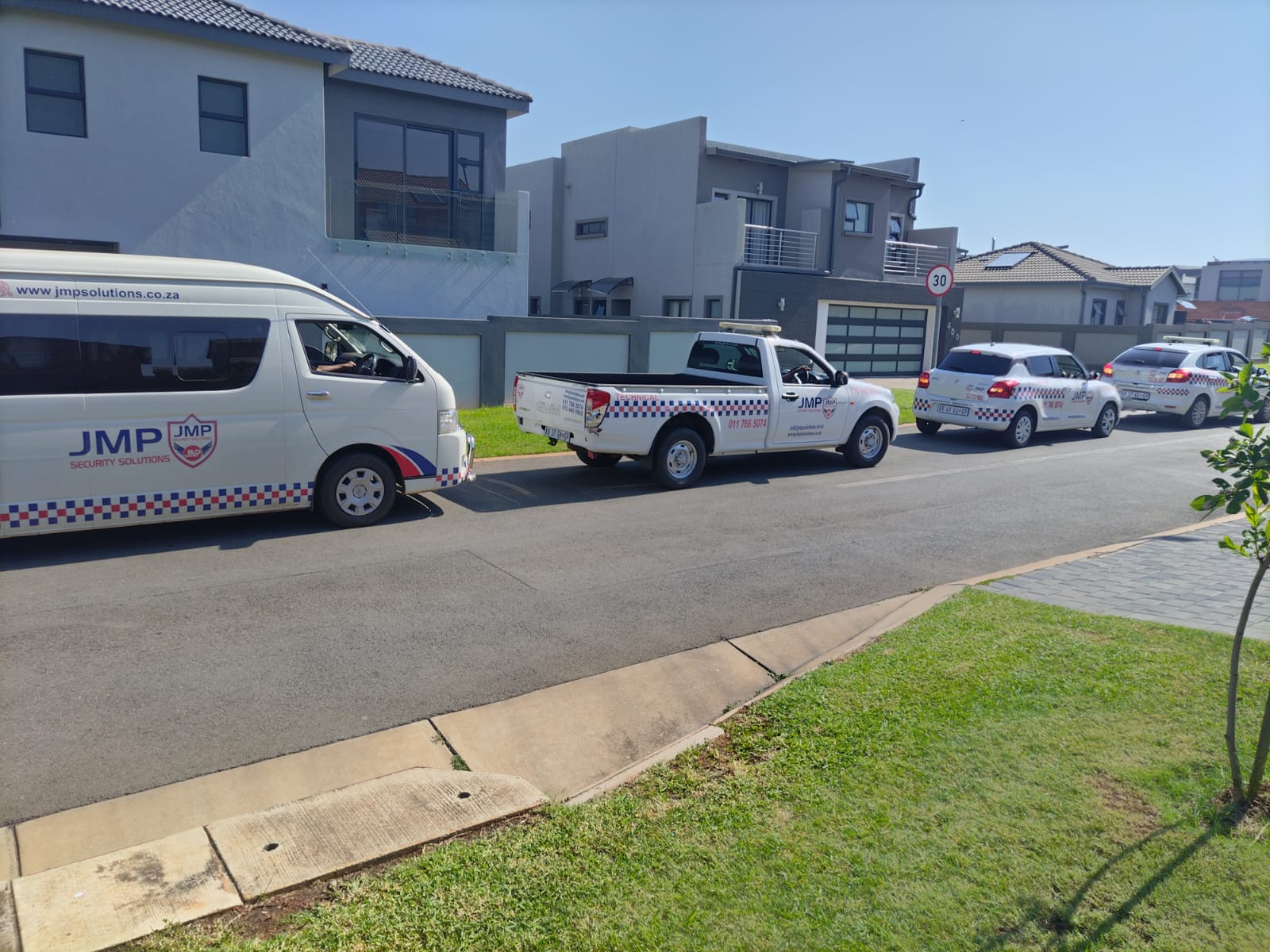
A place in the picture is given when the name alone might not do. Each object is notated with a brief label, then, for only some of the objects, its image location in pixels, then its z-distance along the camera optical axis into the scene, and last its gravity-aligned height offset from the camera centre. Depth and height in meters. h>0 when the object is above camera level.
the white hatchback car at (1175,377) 21.22 -0.66
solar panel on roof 42.78 +3.52
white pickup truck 11.56 -1.03
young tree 3.99 -0.57
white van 8.05 -0.83
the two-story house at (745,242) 26.84 +2.58
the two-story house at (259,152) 16.05 +2.86
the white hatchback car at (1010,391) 17.14 -0.92
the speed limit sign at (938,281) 19.75 +1.14
